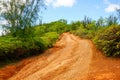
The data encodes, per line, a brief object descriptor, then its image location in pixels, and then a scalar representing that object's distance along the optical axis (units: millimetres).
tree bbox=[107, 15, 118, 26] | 23626
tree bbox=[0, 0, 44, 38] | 12748
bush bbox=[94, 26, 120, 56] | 9940
